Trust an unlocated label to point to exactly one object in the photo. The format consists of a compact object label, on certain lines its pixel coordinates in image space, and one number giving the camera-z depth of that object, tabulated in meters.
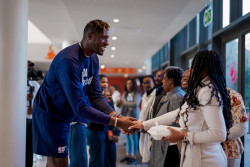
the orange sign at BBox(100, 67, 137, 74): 16.31
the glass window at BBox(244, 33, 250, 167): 3.20
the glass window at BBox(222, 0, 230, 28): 3.83
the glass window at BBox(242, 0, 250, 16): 3.16
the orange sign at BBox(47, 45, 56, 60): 11.15
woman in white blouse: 1.39
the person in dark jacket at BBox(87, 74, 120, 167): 3.25
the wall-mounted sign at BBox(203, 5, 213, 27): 4.41
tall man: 1.66
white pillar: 2.74
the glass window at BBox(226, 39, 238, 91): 3.65
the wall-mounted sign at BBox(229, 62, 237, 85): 3.66
